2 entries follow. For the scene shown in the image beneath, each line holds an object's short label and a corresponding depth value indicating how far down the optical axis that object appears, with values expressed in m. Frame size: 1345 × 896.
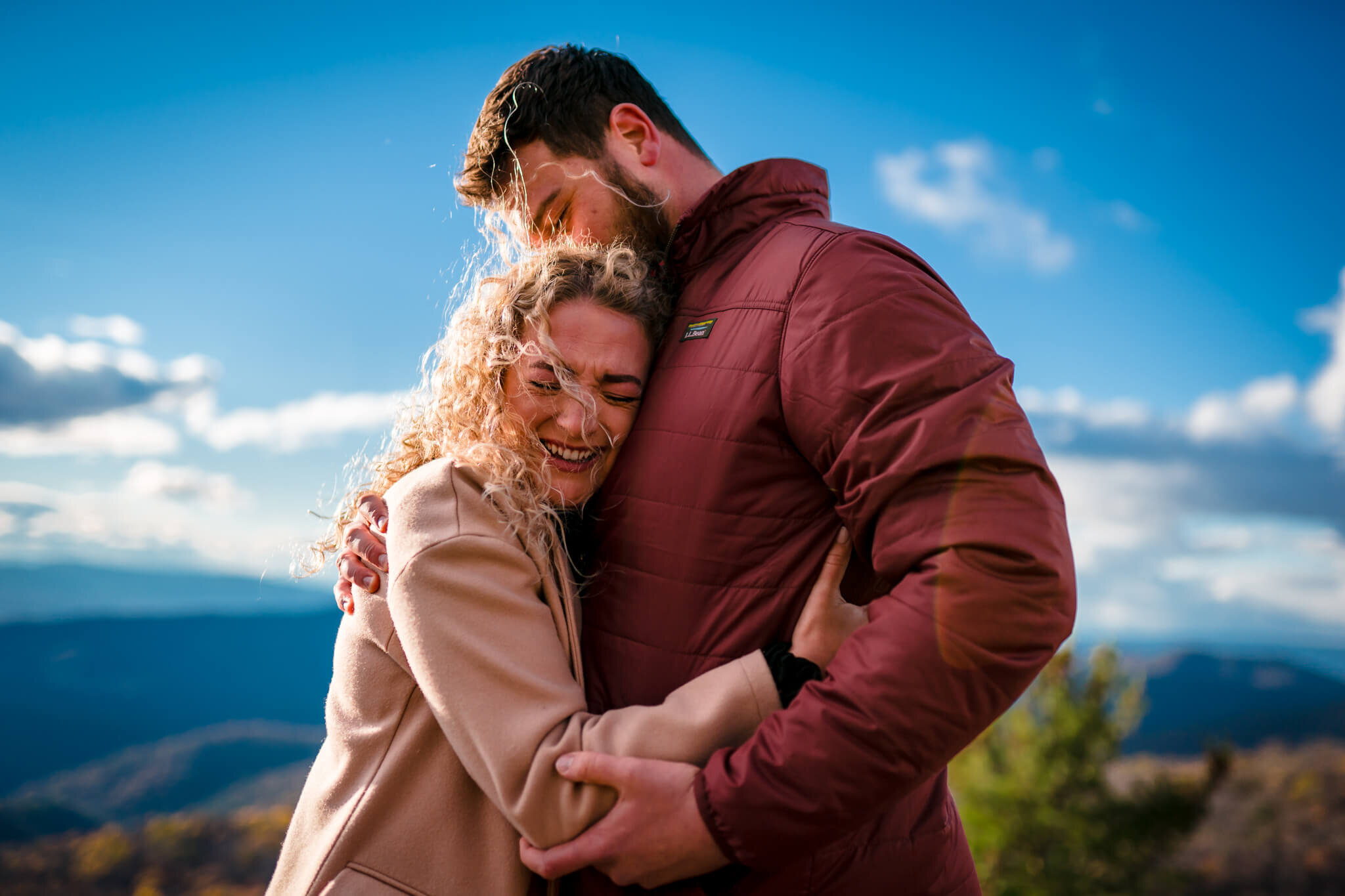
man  1.29
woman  1.43
